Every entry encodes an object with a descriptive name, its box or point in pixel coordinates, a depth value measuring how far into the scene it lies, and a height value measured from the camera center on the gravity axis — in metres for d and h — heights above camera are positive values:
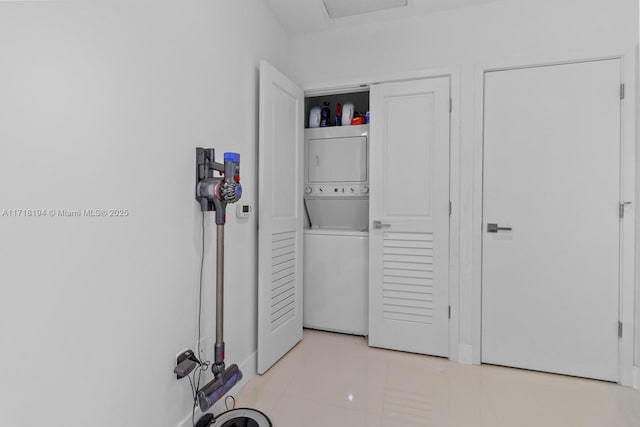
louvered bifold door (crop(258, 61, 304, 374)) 2.05 -0.03
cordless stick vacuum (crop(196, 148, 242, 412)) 1.47 +0.05
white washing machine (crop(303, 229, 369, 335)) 2.62 -0.58
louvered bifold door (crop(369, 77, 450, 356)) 2.31 -0.03
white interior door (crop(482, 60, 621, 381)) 2.00 -0.03
